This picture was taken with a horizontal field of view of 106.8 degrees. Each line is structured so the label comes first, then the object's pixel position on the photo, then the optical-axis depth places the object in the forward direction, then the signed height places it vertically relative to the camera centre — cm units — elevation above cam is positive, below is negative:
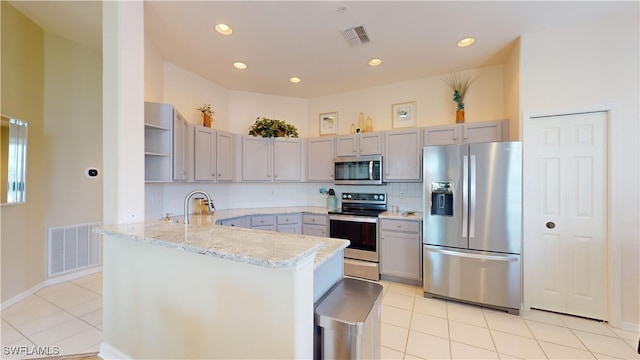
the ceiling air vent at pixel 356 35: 252 +159
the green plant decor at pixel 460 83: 339 +141
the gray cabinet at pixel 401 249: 314 -95
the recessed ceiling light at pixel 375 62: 319 +160
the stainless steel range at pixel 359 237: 339 -85
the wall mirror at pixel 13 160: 242 +21
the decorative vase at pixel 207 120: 346 +87
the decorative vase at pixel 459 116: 332 +89
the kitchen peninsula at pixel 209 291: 107 -62
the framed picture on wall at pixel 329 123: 441 +105
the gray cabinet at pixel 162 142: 243 +40
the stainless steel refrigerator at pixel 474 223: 253 -50
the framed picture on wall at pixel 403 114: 381 +106
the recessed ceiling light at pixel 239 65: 326 +160
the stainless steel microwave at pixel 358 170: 363 +15
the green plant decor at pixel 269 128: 407 +89
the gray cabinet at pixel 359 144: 371 +57
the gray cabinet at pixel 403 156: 343 +35
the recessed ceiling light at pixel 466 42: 270 +159
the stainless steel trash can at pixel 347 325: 118 -75
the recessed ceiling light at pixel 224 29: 247 +160
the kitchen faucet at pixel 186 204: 180 -19
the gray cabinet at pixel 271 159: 396 +36
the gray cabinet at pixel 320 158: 405 +37
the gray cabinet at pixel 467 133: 302 +62
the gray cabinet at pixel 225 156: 352 +36
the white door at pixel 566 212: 237 -35
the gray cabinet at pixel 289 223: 380 -71
